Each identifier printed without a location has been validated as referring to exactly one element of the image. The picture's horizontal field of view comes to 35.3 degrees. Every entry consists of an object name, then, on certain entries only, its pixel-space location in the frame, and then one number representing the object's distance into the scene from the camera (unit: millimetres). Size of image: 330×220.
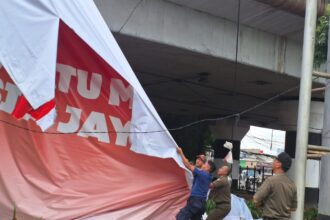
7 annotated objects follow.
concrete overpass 11141
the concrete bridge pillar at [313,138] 17083
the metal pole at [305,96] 5703
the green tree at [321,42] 7637
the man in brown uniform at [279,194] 6012
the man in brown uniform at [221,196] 8789
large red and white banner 5949
